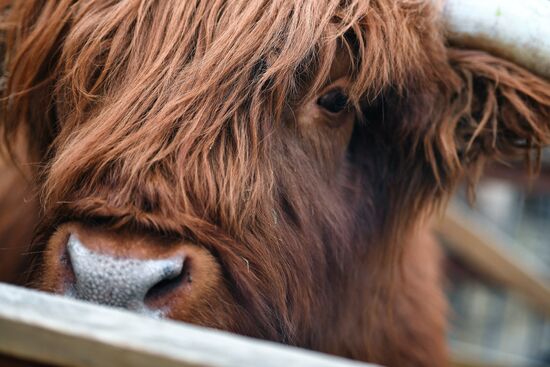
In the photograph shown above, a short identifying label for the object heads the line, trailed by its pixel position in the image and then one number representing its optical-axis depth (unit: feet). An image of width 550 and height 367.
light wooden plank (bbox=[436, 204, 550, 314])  13.01
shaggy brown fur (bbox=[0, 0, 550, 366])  5.79
